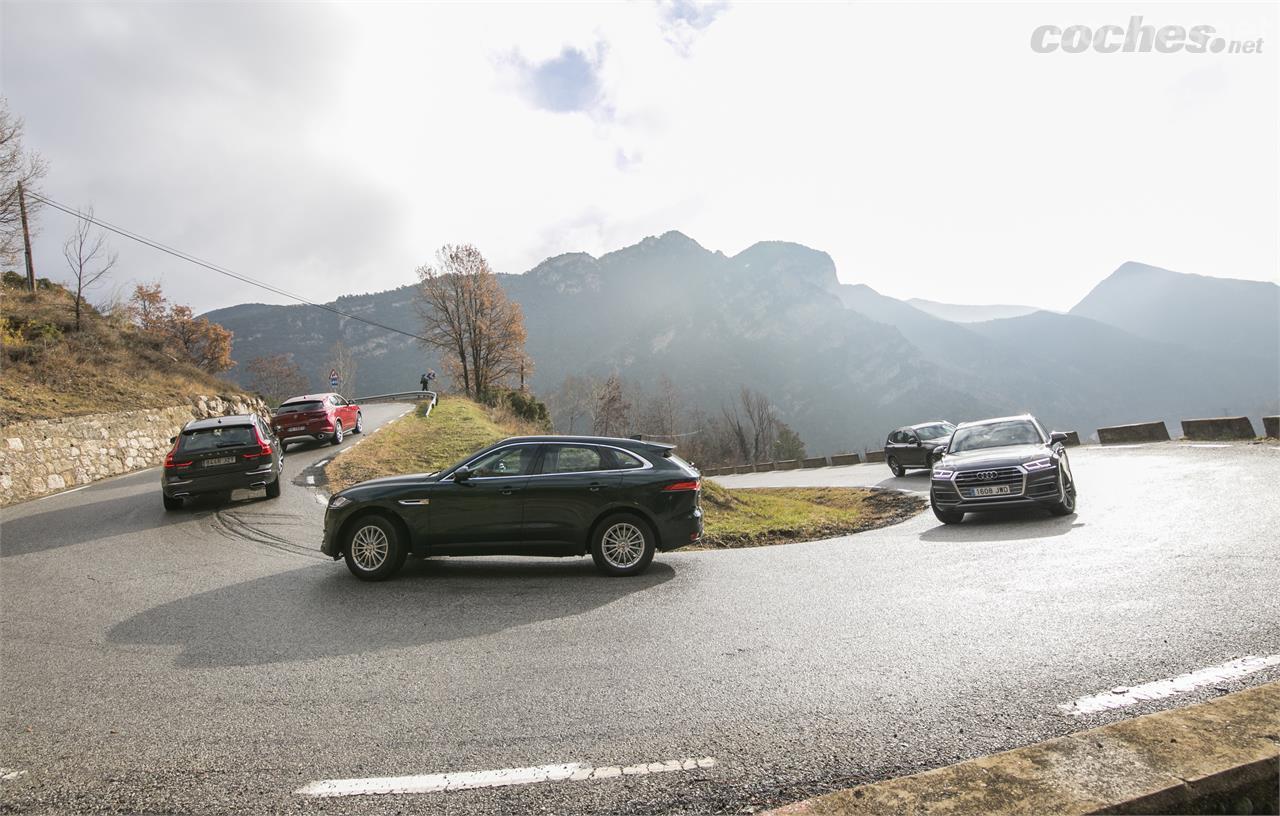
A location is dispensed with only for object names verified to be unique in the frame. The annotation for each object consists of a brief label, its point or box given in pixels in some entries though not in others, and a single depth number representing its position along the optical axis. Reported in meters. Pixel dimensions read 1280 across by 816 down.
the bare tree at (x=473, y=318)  52.81
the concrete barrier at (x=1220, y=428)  20.39
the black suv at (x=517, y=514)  7.79
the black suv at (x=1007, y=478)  10.68
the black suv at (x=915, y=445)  23.19
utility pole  31.77
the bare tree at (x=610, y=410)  73.50
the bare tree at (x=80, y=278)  28.57
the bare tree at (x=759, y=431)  87.62
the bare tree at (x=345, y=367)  85.25
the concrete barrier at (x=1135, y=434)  25.05
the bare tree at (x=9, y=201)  25.61
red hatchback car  23.47
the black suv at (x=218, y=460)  13.09
